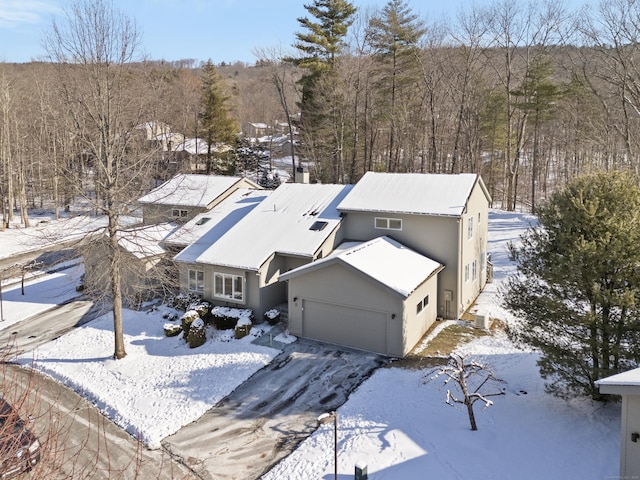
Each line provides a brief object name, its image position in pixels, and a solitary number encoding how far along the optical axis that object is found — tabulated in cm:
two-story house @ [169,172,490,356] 1684
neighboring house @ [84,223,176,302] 2180
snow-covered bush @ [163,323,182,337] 1858
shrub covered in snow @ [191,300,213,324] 1910
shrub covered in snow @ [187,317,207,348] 1770
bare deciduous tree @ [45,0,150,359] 1662
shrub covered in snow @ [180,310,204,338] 1833
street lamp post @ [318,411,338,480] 1008
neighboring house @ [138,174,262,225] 2602
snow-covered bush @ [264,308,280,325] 1908
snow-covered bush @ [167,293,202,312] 2037
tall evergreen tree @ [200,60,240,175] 4625
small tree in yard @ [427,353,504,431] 1176
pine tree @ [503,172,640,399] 1121
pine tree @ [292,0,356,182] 3878
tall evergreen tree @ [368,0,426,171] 3788
